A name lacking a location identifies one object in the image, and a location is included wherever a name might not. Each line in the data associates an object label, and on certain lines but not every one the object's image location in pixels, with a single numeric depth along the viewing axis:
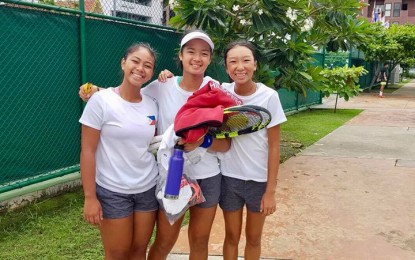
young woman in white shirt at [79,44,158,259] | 2.29
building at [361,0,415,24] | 60.09
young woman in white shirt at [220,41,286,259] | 2.50
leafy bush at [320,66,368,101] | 12.55
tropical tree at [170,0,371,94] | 4.79
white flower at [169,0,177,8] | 5.07
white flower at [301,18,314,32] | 5.61
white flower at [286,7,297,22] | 5.12
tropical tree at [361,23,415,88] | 21.22
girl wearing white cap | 2.49
